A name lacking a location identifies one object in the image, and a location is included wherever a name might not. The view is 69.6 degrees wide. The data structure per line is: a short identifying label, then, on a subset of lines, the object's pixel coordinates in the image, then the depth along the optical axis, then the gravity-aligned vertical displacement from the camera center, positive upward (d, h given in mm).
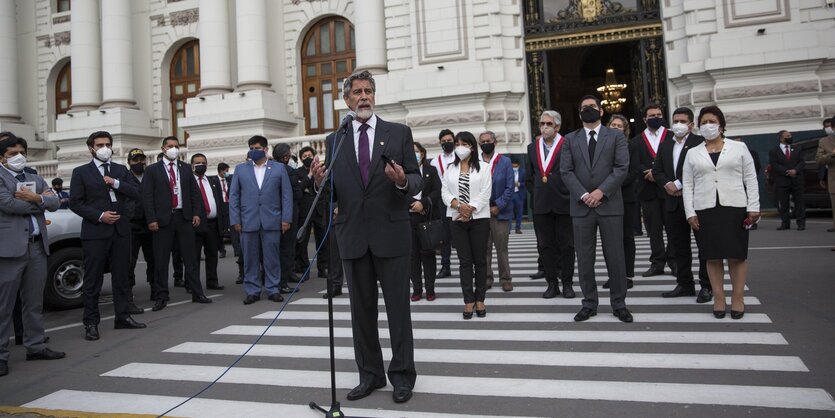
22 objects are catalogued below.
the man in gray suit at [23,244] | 5586 +101
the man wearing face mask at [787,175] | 12812 +745
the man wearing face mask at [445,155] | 7730 +996
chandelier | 22472 +4701
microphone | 4055 +798
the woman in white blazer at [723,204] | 6016 +93
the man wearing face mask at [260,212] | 8680 +408
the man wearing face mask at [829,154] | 10727 +963
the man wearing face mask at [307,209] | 10016 +493
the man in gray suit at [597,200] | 6168 +221
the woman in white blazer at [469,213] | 6734 +172
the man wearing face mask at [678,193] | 7160 +282
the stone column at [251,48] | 21156 +6798
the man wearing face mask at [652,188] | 8391 +410
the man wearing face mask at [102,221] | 6758 +321
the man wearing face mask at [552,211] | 7527 +154
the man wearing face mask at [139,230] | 9156 +268
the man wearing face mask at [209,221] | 9789 +378
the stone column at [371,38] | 19753 +6439
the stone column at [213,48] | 21766 +7078
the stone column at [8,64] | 26484 +8434
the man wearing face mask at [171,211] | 8453 +496
